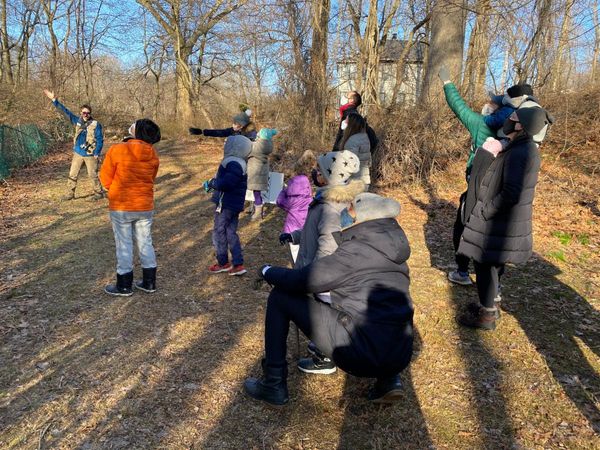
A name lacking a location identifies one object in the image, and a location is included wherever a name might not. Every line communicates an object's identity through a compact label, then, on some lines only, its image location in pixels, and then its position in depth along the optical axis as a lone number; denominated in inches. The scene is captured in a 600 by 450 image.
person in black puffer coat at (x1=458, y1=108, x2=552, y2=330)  136.6
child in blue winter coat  195.0
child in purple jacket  172.6
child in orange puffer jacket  172.4
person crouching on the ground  101.7
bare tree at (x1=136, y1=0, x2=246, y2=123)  874.3
